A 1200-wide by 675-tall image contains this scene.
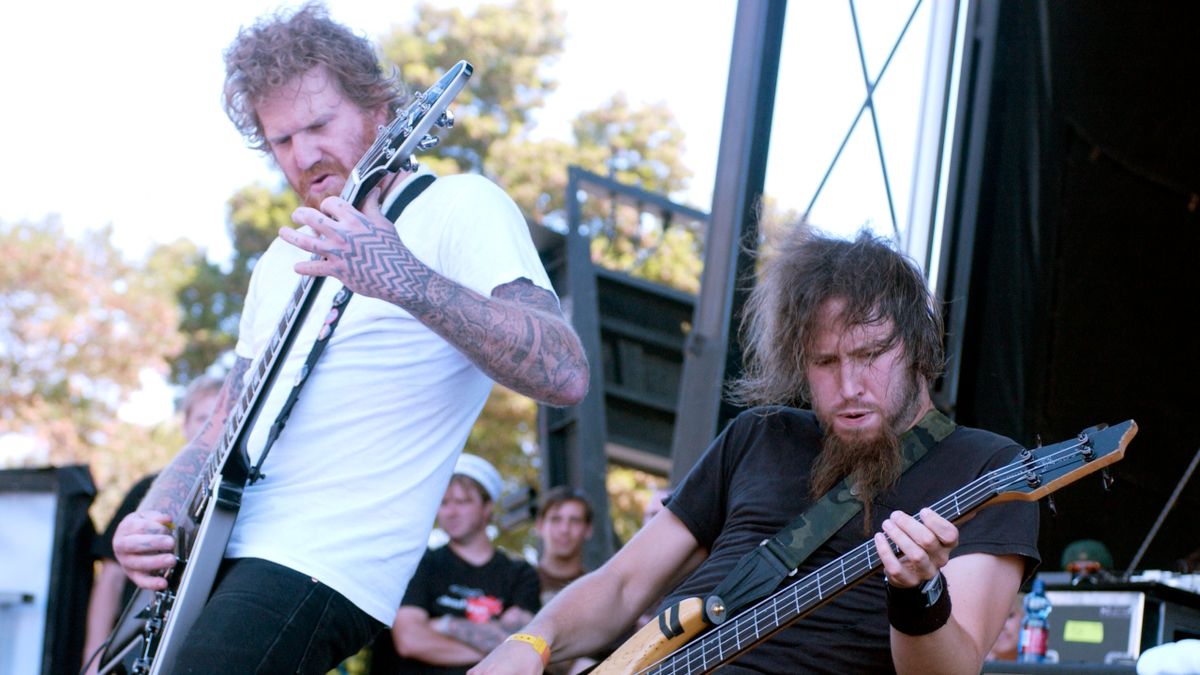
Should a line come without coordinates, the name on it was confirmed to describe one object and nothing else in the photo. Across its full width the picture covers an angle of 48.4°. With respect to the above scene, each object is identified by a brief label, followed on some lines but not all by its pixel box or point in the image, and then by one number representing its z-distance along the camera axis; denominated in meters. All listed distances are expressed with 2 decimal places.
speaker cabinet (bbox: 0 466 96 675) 4.23
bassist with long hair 2.36
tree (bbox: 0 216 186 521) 21.23
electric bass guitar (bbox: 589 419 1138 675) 2.31
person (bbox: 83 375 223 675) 4.73
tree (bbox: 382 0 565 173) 20.42
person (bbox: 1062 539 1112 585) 4.72
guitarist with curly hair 2.22
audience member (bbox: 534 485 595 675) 6.30
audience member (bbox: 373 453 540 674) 5.25
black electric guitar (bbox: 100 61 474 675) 2.32
